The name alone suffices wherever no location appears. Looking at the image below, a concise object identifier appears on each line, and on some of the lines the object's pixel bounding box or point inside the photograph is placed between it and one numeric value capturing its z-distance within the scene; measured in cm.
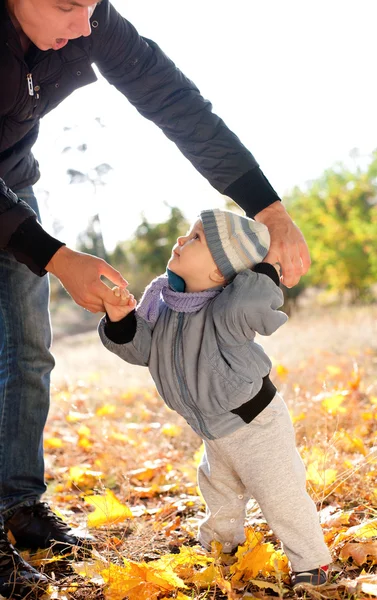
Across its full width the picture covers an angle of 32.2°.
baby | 199
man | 216
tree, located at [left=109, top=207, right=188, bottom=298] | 2252
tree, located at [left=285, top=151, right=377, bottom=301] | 1684
